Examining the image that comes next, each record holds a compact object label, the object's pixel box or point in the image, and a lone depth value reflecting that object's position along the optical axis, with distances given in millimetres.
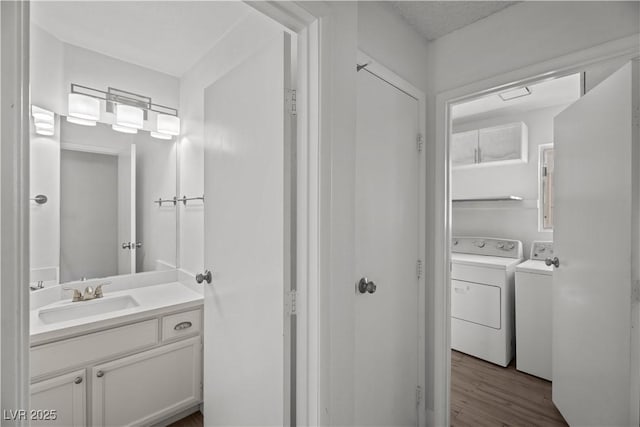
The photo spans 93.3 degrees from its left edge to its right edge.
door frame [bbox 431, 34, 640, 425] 1756
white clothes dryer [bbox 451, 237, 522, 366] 2584
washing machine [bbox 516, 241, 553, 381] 2391
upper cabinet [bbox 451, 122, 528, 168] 2945
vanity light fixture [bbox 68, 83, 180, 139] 1895
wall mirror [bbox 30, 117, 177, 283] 1787
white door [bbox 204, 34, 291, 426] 1077
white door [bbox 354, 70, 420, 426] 1397
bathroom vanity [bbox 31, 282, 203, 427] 1422
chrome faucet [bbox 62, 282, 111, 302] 1805
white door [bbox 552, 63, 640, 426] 1331
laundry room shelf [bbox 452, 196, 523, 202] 2901
